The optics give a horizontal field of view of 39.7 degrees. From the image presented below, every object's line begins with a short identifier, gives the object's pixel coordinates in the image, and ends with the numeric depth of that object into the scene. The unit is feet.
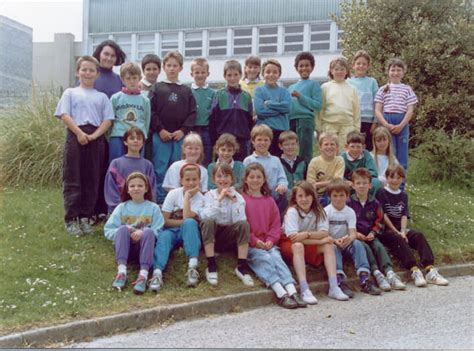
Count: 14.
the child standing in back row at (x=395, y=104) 26.58
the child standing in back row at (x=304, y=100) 25.36
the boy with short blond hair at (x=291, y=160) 22.67
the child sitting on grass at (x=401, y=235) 21.54
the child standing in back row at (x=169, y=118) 23.49
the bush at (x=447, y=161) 36.65
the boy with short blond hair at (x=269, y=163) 22.03
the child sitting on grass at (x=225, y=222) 19.42
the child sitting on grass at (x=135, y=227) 18.42
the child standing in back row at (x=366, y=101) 26.91
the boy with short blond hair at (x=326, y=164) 22.70
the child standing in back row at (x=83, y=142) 21.50
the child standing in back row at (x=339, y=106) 25.41
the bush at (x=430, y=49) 40.11
